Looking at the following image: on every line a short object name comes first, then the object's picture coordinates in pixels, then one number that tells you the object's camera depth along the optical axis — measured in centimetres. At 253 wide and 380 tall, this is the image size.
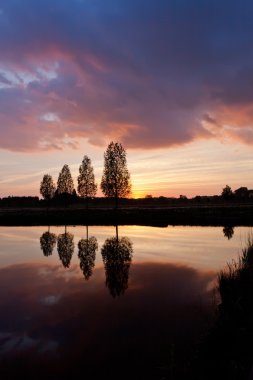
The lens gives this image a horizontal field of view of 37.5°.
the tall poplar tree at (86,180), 8475
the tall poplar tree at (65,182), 9494
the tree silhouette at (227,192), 10988
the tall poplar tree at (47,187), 10206
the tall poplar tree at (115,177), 7312
